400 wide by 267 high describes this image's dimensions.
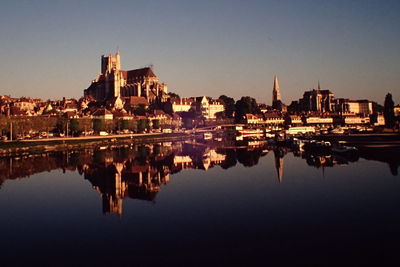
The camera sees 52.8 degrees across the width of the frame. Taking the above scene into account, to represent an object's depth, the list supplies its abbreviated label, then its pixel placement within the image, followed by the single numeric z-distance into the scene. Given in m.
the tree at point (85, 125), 72.14
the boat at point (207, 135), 88.32
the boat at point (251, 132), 98.56
